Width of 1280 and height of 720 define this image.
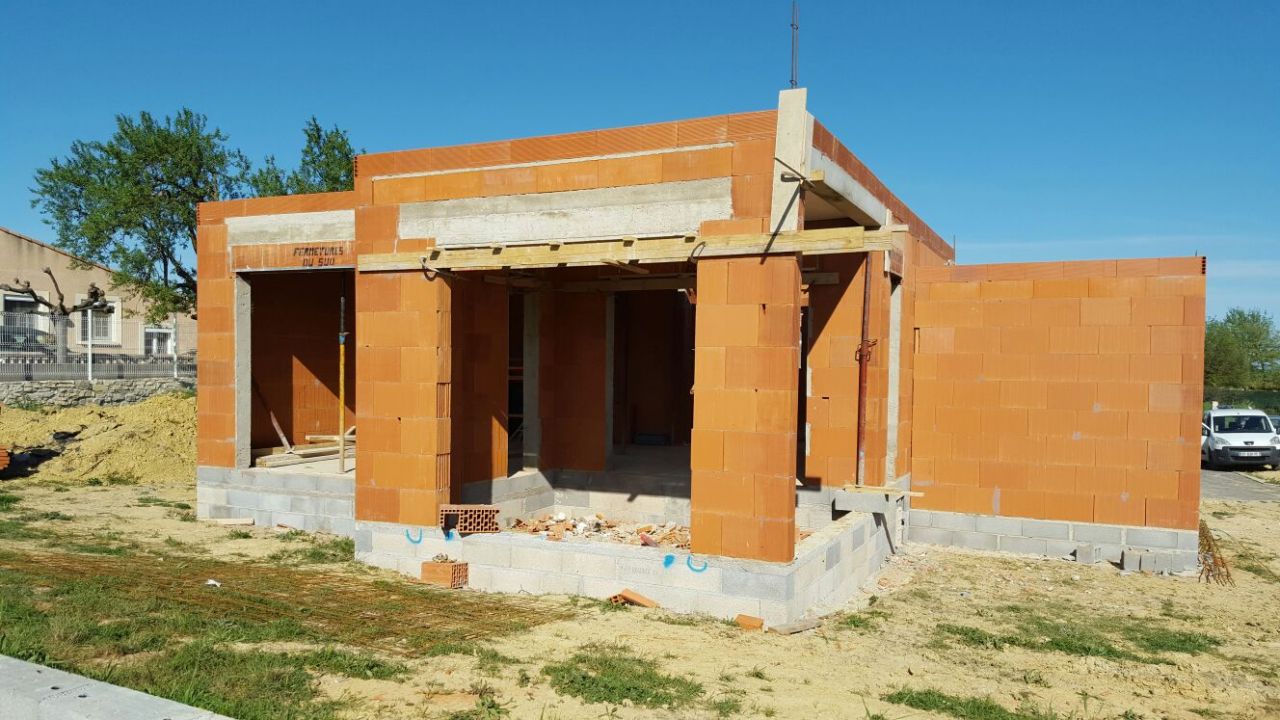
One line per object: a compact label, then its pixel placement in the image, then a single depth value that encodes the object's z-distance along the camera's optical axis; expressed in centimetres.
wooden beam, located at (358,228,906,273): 806
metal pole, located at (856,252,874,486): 1079
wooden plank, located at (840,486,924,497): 1070
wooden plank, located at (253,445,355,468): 1403
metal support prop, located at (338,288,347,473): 1278
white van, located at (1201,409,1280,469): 2342
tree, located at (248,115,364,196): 3425
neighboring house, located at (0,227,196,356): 3025
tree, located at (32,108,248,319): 2811
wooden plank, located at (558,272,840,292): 1257
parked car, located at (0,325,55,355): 2433
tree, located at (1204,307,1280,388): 5188
